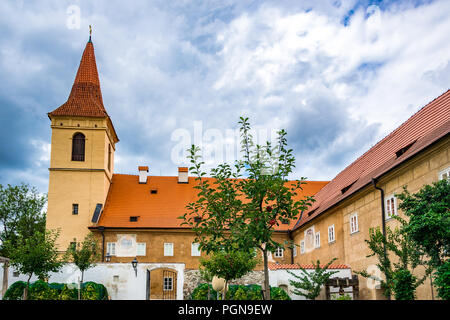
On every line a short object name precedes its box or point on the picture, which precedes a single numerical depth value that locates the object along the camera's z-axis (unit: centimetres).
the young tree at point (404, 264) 1253
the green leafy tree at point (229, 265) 2298
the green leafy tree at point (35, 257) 2542
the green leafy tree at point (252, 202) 1173
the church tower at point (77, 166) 3728
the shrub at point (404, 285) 1247
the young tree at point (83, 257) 2684
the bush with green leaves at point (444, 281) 1029
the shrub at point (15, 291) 2612
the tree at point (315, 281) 1988
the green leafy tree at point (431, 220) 1191
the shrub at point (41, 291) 2539
